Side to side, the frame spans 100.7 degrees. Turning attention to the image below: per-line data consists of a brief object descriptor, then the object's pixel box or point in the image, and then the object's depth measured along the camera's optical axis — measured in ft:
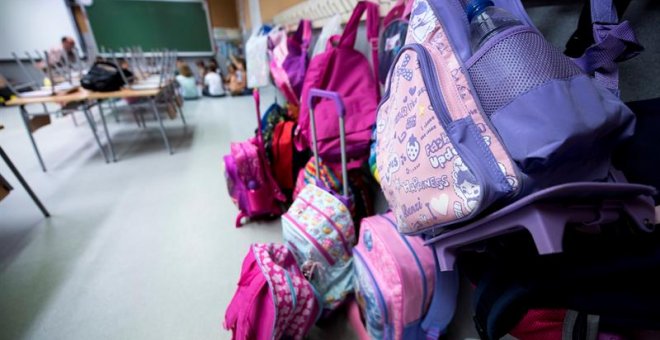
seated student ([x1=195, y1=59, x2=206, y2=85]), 18.24
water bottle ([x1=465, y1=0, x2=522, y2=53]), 1.35
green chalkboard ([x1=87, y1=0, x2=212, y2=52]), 17.21
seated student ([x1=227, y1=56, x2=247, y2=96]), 16.40
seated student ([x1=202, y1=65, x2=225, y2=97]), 16.11
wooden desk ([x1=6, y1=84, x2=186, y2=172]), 6.38
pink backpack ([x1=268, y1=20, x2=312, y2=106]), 4.57
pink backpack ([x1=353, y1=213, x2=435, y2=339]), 2.16
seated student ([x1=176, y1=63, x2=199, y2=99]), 15.56
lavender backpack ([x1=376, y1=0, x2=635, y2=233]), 1.03
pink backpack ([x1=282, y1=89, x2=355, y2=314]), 2.95
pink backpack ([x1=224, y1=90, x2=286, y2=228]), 4.61
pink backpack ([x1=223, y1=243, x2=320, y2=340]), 2.39
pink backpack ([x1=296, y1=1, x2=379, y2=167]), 3.24
